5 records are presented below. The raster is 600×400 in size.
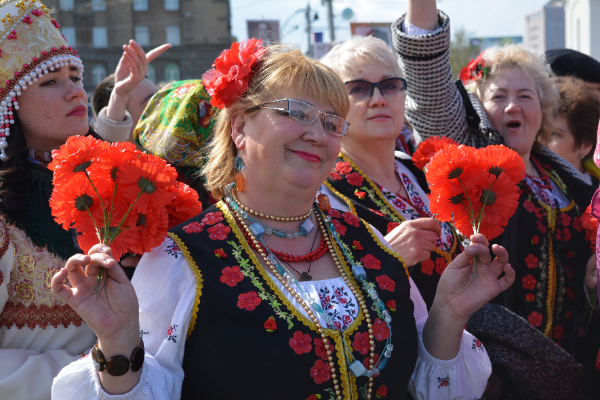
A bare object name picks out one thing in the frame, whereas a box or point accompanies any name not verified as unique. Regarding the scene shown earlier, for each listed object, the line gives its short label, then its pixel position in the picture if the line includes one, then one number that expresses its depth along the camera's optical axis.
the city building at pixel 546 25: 58.72
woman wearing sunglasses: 2.63
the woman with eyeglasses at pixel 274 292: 1.59
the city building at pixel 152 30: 33.22
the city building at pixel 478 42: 39.36
